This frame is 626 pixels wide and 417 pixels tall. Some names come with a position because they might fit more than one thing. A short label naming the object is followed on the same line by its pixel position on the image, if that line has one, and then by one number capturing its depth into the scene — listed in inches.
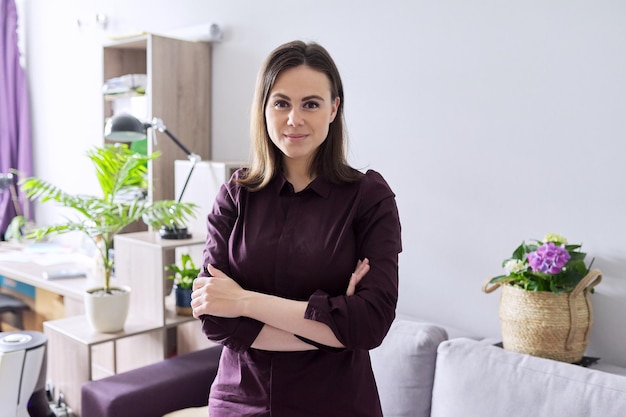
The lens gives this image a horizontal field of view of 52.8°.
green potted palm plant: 90.5
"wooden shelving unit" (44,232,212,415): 91.4
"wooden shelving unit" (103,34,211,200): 112.6
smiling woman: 46.9
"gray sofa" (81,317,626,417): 59.5
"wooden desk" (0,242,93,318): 110.7
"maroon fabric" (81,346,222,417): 77.8
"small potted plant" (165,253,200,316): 96.3
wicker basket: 65.2
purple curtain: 171.3
